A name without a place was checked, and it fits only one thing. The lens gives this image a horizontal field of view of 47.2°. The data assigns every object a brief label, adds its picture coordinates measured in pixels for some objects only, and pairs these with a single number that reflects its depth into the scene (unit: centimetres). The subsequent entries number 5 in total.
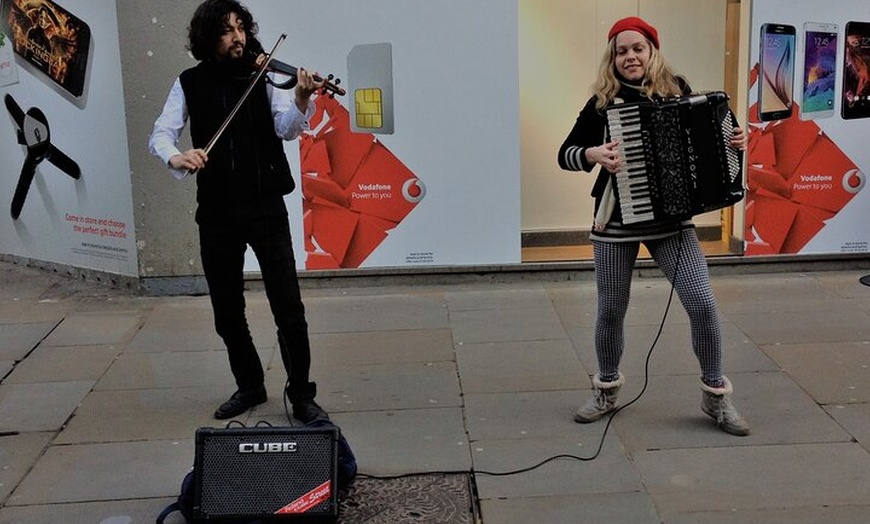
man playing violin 431
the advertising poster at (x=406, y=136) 673
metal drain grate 373
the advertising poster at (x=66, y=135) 692
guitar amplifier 356
